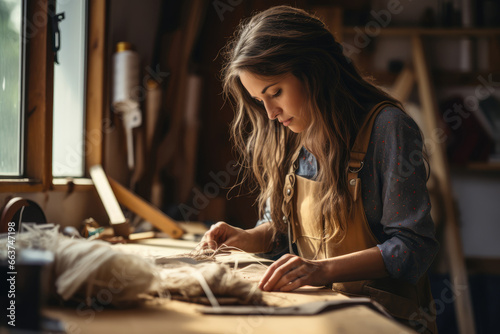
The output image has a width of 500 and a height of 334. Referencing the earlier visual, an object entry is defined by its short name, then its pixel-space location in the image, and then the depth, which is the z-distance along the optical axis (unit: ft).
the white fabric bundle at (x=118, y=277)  2.31
